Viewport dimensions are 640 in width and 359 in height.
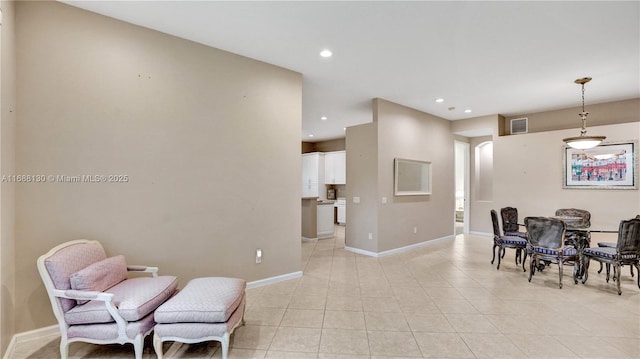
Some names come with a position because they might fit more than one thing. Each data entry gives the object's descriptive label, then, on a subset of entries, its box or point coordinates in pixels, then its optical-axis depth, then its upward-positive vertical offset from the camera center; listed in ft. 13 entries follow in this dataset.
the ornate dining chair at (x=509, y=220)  17.40 -2.04
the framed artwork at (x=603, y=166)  16.92 +1.37
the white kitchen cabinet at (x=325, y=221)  23.72 -2.88
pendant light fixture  14.34 +2.45
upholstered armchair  6.87 -3.00
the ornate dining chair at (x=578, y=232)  13.43 -2.11
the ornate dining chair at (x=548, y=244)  12.61 -2.59
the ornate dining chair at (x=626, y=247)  11.89 -2.52
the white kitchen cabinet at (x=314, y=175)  34.04 +1.43
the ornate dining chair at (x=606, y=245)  13.74 -2.82
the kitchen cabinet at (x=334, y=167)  32.55 +2.30
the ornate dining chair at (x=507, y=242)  14.92 -2.92
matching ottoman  6.99 -3.37
